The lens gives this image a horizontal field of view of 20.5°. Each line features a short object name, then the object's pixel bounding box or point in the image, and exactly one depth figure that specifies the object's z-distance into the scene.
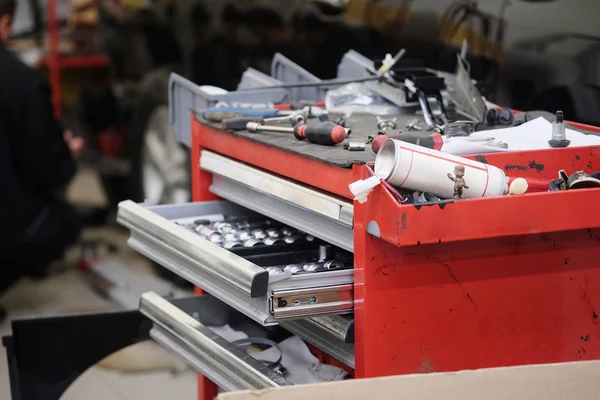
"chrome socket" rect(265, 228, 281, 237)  3.13
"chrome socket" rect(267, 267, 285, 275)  2.74
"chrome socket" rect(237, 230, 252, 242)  3.09
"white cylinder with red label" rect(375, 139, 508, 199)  2.61
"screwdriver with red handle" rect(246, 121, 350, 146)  2.93
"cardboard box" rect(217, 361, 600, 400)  2.54
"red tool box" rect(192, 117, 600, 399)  2.63
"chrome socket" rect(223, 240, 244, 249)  3.03
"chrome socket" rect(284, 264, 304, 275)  2.89
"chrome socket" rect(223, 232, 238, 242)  3.09
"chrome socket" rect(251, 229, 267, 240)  3.10
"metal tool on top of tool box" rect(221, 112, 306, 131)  3.18
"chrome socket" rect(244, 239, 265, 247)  3.04
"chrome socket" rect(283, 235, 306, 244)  3.08
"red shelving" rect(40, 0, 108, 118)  7.83
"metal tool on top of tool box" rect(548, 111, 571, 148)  2.80
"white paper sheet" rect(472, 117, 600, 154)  2.84
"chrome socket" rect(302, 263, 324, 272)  2.89
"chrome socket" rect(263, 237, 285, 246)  3.05
